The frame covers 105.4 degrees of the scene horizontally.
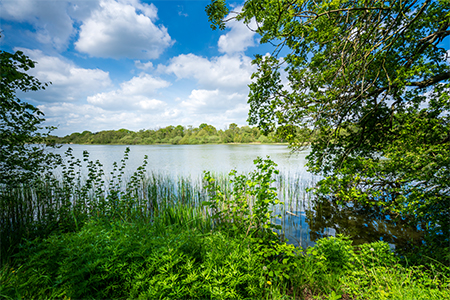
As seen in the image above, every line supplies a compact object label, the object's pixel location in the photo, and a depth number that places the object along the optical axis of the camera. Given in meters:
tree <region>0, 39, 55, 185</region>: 3.50
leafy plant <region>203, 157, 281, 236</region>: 2.93
